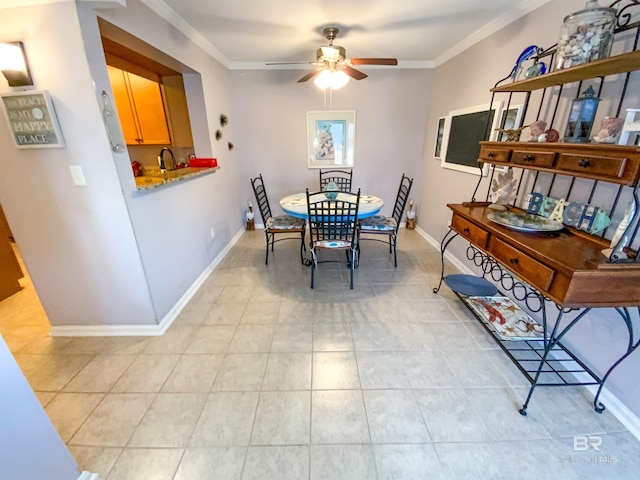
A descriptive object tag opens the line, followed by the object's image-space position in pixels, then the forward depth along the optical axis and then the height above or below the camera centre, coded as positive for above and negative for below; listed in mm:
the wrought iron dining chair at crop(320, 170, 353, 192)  3818 -458
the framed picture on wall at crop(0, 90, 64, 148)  1462 +144
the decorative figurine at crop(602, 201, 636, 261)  1061 -382
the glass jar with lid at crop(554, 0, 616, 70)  1210 +490
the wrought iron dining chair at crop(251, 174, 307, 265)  2920 -849
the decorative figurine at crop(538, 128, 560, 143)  1524 +41
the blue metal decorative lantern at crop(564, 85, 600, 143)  1358 +134
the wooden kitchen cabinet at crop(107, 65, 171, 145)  2867 +394
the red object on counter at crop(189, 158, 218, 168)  2869 -173
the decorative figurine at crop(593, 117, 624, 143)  1195 +61
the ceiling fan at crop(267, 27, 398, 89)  2346 +707
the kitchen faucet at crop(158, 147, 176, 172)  3230 -154
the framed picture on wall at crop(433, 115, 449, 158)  3285 +98
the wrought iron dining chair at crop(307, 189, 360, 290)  2361 -727
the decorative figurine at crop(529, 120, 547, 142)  1608 +79
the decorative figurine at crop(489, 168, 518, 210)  1823 -309
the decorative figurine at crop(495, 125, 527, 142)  1742 +57
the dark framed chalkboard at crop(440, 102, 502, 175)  2424 +89
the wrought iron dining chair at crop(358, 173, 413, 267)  2857 -827
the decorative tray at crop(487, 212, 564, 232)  1513 -450
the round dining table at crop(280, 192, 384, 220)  2561 -588
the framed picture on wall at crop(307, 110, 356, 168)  3752 +90
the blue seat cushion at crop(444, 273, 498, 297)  2156 -1135
